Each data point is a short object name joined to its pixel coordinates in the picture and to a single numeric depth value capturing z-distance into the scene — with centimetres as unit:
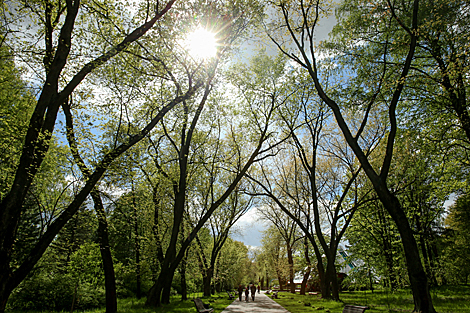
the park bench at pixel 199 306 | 1121
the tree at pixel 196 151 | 1266
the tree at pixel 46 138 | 582
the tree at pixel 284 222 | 3005
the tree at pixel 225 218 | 2555
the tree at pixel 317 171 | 1684
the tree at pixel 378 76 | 754
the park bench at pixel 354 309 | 785
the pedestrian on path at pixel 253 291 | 2621
